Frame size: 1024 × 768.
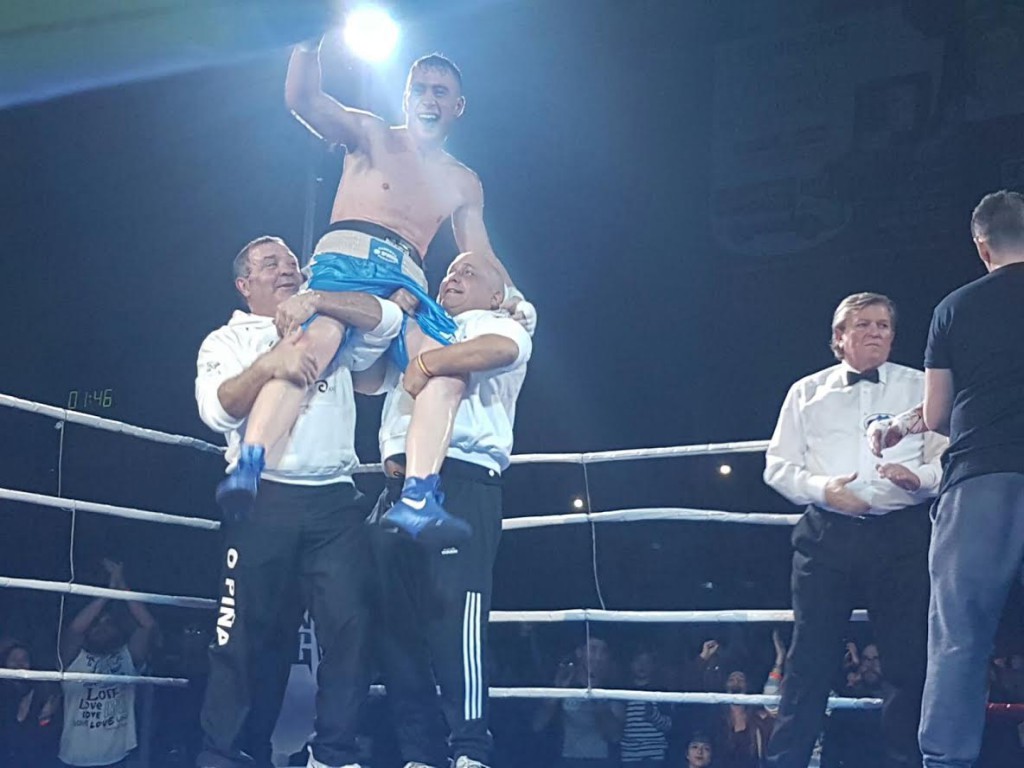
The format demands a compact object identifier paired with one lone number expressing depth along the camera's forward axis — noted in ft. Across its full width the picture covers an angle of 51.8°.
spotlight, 11.73
